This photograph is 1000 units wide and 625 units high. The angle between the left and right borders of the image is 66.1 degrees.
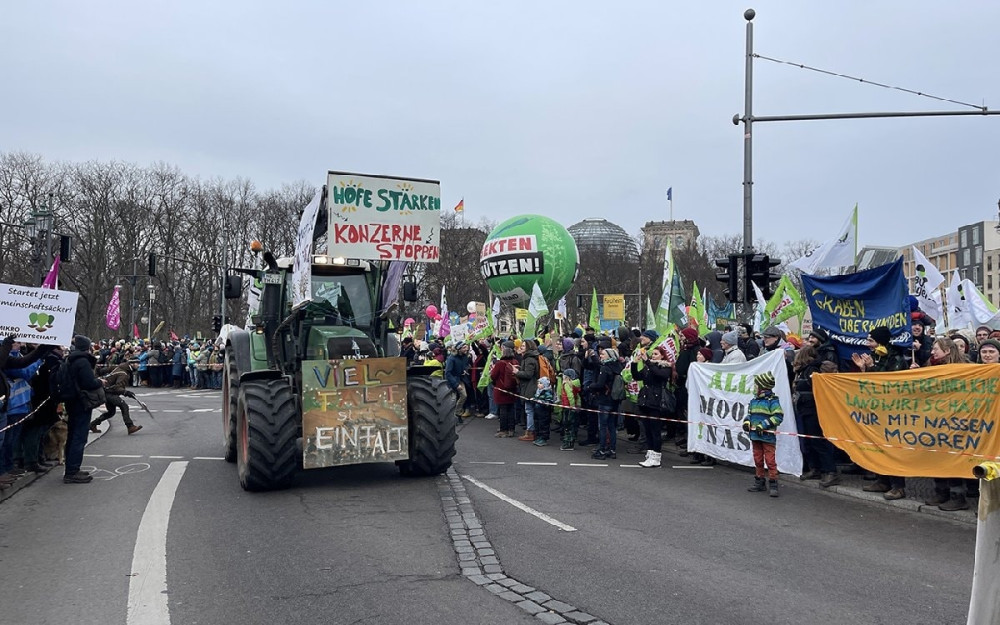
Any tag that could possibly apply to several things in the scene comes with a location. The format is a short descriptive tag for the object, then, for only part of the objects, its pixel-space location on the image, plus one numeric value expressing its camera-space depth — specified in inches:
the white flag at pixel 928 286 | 562.3
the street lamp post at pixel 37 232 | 893.2
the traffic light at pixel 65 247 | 915.4
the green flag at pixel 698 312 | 630.5
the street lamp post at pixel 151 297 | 1921.8
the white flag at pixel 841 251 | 450.6
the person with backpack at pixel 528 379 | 548.4
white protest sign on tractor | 354.9
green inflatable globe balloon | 882.1
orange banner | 303.7
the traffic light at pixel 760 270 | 553.3
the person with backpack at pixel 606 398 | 460.4
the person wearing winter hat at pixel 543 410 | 529.2
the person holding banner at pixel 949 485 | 314.3
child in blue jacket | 360.8
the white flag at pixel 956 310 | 607.8
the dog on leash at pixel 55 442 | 434.0
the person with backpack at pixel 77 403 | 374.9
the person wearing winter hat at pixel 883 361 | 343.6
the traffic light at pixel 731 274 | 560.7
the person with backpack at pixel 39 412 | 399.9
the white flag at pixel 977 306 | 571.5
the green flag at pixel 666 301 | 579.2
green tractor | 335.6
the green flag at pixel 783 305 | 546.3
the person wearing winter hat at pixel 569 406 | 506.3
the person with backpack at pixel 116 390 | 526.9
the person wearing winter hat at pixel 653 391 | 439.2
